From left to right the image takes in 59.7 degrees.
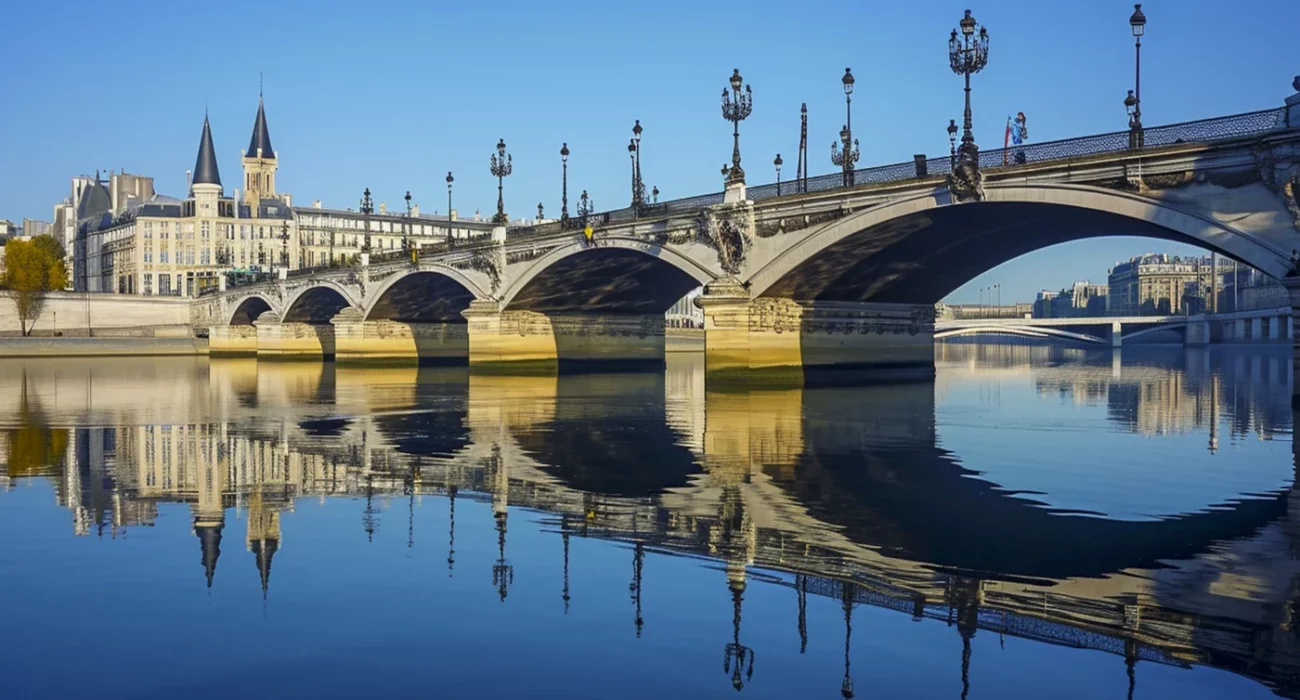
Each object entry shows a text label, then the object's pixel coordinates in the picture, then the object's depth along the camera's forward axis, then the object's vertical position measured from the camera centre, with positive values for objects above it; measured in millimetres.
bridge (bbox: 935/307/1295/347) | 101875 -243
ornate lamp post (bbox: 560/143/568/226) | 53688 +6828
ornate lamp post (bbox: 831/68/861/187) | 37906 +7413
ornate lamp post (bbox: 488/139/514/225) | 57656 +8264
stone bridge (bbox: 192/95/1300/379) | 27734 +2812
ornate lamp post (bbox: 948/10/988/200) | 31891 +5333
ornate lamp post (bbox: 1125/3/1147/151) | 29281 +6053
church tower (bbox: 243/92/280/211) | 150375 +22215
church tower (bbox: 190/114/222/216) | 132125 +17221
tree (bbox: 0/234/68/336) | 105750 +5432
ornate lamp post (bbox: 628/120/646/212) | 49812 +7076
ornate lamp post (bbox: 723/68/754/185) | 41562 +8059
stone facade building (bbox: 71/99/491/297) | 132625 +11996
